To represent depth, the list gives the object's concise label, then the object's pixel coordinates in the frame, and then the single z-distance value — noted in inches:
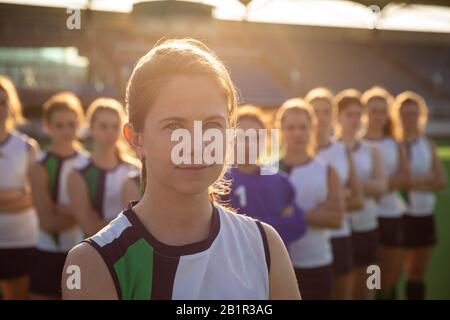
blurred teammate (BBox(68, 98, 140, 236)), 125.5
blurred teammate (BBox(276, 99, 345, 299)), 130.0
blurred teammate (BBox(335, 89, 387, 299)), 159.0
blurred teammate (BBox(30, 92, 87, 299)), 132.4
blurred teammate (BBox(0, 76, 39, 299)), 141.9
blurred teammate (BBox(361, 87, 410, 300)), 172.2
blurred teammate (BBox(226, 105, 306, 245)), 113.9
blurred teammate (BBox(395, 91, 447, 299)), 180.9
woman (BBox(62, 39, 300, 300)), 42.7
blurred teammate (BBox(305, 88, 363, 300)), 144.9
